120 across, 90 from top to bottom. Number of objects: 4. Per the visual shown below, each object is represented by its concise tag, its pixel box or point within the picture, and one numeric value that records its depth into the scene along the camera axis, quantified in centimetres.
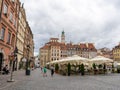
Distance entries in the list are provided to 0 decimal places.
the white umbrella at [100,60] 1778
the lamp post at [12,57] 936
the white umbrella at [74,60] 1636
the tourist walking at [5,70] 1354
